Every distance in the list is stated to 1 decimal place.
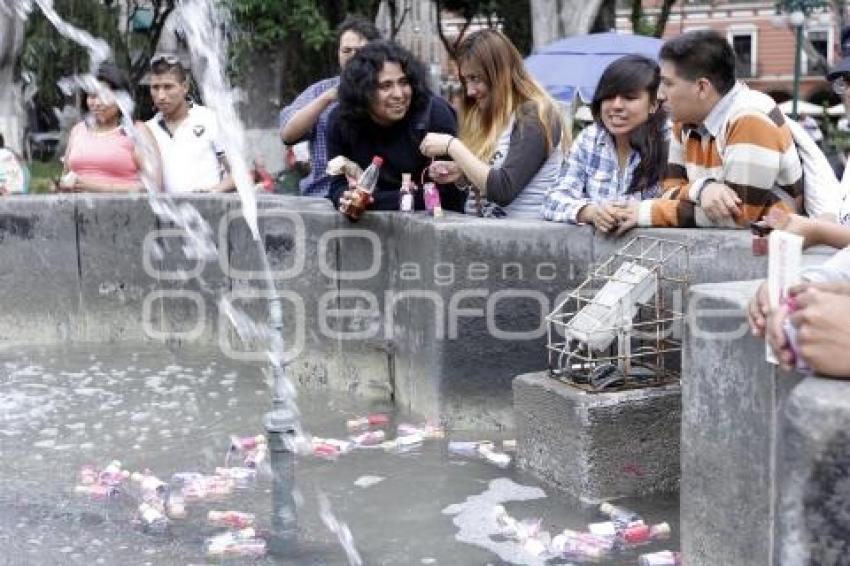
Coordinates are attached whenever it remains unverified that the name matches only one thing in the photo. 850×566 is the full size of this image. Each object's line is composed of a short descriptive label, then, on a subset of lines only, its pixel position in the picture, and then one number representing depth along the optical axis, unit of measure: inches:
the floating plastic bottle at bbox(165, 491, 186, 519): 189.8
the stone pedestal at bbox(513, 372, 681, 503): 188.7
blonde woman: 229.3
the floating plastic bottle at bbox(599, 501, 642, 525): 180.5
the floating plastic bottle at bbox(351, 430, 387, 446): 227.8
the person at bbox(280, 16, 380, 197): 276.1
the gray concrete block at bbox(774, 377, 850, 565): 100.6
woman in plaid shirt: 213.8
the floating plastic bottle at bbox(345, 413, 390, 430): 238.7
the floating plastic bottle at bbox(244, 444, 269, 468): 214.1
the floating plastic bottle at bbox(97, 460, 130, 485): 205.3
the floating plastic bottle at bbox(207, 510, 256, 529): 185.3
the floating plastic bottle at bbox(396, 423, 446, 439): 230.4
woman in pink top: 315.6
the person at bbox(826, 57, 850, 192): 181.9
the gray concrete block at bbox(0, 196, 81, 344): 312.0
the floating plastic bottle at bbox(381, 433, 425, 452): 223.5
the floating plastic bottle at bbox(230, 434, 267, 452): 222.2
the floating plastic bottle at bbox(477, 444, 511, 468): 211.8
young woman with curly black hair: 244.5
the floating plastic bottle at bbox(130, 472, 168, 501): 198.6
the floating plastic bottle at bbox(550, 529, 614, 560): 172.2
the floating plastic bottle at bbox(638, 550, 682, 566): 165.0
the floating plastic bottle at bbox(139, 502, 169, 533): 185.2
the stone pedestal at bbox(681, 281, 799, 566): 139.3
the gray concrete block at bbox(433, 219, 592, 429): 222.1
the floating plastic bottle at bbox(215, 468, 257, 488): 205.6
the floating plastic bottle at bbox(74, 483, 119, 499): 200.1
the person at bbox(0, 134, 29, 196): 367.6
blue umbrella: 572.1
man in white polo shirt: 309.7
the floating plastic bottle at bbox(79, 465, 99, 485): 206.5
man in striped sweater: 185.9
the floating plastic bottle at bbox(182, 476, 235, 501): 199.0
